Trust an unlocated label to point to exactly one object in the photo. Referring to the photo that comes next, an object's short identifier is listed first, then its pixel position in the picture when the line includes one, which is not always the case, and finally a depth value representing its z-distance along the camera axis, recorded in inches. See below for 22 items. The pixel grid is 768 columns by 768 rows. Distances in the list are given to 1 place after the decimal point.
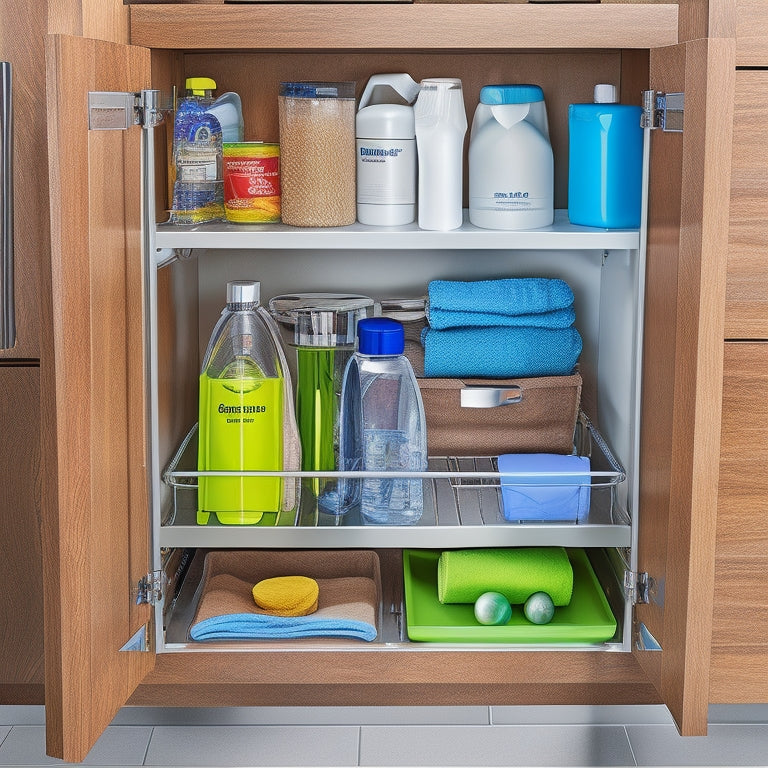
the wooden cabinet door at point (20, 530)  45.8
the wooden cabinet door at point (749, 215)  40.8
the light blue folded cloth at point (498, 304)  51.4
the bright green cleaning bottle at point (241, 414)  46.9
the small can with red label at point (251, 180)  47.4
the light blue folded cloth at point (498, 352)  51.3
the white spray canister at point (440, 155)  46.6
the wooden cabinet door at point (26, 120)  42.1
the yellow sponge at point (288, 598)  48.7
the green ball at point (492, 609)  47.6
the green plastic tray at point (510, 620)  47.3
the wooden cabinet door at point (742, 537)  43.3
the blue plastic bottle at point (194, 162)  47.6
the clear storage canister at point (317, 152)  46.4
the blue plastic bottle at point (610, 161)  45.5
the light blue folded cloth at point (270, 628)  47.1
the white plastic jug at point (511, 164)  47.1
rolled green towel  49.1
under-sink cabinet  36.3
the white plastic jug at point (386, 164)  47.4
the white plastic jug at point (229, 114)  50.1
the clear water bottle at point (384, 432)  48.6
